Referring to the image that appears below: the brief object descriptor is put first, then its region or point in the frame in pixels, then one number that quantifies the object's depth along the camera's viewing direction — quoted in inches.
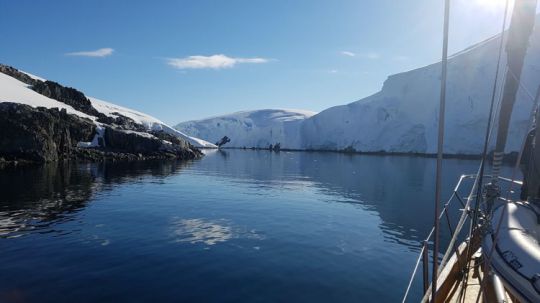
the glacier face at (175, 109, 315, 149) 6767.2
